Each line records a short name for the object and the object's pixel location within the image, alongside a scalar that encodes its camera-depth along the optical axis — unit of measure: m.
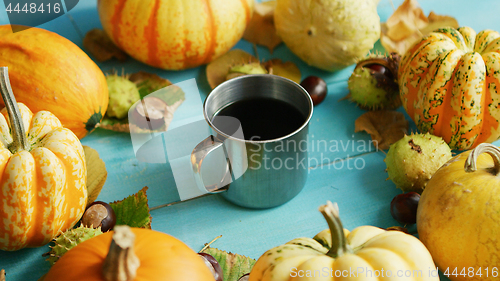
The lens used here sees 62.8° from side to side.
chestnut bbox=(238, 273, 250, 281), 0.54
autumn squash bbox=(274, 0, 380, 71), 0.82
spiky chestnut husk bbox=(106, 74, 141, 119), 0.80
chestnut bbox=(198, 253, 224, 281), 0.54
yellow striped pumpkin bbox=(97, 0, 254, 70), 0.79
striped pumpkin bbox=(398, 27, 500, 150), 0.65
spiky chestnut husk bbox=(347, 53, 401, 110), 0.79
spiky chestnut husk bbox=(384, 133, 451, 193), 0.64
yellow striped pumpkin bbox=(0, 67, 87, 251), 0.53
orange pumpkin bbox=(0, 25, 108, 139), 0.69
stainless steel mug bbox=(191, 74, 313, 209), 0.59
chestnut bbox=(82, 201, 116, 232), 0.60
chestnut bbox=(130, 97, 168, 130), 0.78
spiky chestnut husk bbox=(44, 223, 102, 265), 0.53
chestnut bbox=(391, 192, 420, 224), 0.62
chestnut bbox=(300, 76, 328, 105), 0.84
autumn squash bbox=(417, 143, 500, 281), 0.49
